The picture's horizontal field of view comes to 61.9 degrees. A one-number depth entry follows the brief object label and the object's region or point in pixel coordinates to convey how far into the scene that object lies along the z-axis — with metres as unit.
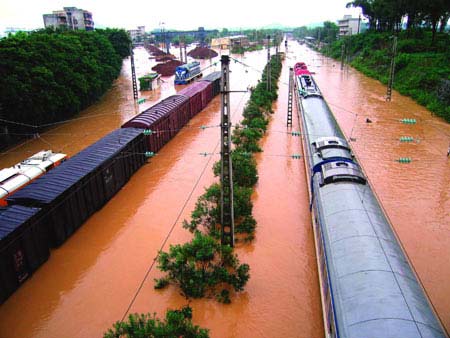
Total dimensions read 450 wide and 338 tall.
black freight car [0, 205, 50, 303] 10.91
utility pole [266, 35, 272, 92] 37.10
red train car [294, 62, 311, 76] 38.26
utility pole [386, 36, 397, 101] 34.33
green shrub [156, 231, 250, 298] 10.94
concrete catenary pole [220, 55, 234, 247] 10.53
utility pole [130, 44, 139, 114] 37.09
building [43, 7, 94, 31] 98.56
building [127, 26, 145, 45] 172.88
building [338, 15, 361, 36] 119.50
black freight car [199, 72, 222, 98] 41.53
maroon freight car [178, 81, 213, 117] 32.39
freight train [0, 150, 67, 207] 14.79
